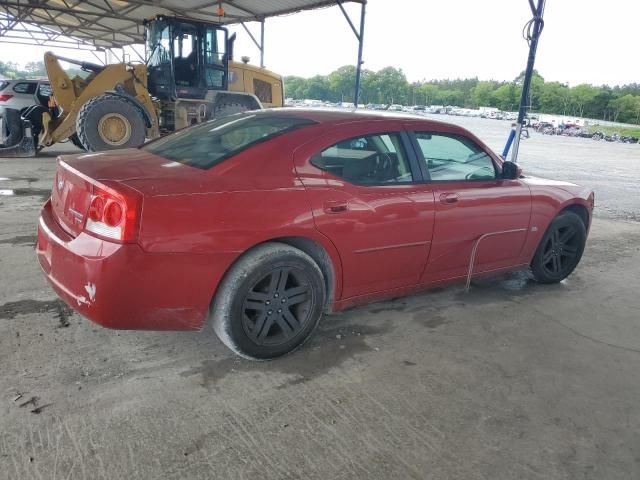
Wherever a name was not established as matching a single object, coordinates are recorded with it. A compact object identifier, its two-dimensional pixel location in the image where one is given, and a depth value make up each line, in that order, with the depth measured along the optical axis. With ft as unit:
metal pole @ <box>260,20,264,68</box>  56.83
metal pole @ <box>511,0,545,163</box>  24.82
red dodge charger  7.72
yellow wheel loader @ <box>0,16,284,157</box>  31.04
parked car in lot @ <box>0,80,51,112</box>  35.68
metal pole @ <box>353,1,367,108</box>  43.60
